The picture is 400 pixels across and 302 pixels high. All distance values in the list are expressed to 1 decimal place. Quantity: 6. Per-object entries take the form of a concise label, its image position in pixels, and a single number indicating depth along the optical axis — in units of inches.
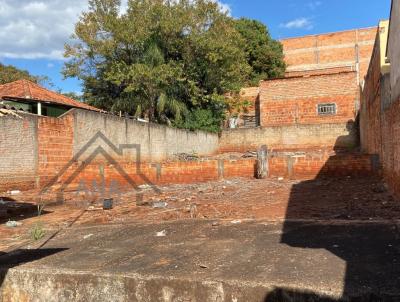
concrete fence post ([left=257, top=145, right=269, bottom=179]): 444.5
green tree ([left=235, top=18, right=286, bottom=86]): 1211.9
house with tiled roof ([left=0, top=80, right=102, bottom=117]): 602.9
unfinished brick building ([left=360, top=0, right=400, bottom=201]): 243.6
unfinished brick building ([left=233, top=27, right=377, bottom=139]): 858.7
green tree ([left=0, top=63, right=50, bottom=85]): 1056.8
